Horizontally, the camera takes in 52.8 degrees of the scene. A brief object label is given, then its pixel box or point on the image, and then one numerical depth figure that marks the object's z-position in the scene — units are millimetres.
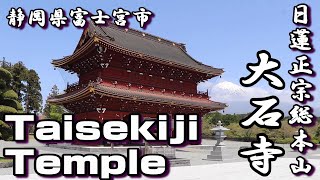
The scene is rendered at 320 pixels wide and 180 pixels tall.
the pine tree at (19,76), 51688
